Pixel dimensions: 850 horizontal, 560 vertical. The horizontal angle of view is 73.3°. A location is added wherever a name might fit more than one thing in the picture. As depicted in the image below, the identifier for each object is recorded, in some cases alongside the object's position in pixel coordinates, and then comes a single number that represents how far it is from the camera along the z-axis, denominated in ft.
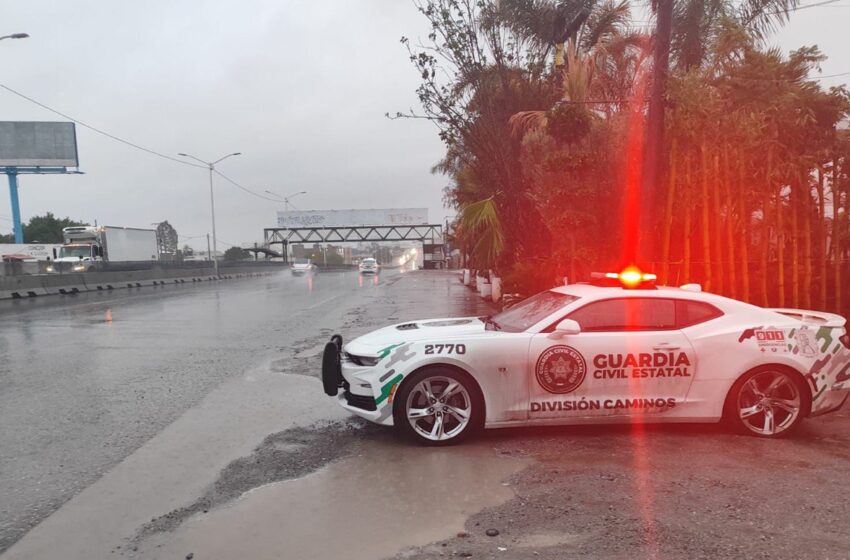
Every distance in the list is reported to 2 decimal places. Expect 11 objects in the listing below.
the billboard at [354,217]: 244.83
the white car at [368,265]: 185.54
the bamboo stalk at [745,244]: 27.58
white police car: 15.71
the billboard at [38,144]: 173.88
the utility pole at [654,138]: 24.73
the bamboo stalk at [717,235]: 27.30
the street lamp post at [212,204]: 152.03
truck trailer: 114.21
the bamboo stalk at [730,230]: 27.12
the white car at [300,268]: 192.65
